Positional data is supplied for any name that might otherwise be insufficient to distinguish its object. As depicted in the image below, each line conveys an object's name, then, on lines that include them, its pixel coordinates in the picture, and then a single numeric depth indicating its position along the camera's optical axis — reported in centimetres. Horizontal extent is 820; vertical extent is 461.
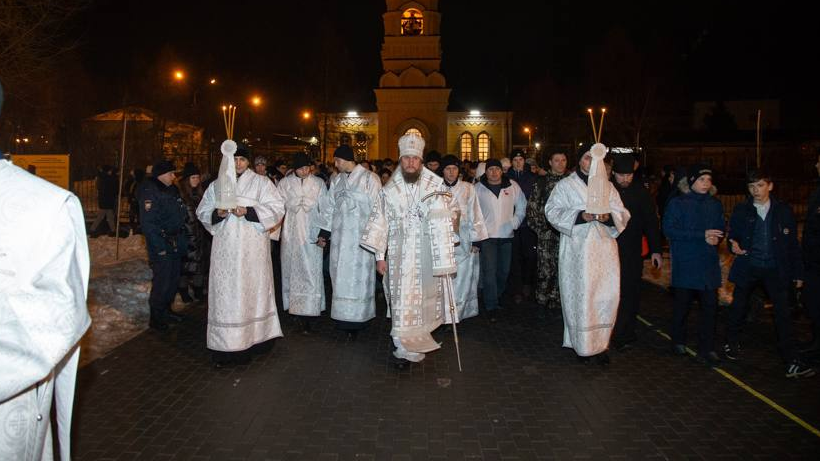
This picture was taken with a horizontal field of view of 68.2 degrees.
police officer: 828
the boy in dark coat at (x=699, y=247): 670
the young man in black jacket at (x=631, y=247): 737
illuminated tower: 4841
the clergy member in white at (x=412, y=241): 664
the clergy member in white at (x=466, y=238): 859
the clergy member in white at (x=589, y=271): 664
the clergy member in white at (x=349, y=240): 768
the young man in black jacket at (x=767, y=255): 649
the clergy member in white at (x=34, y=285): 217
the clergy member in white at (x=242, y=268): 659
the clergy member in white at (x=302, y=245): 819
